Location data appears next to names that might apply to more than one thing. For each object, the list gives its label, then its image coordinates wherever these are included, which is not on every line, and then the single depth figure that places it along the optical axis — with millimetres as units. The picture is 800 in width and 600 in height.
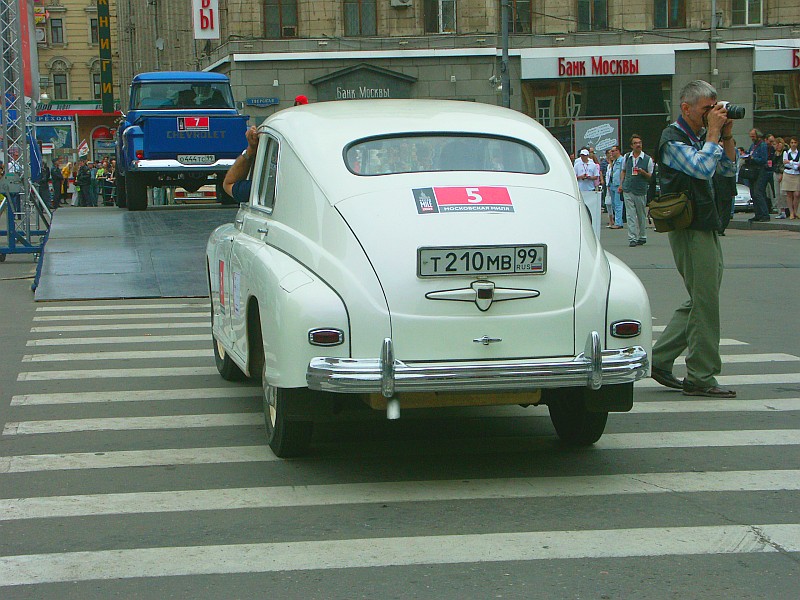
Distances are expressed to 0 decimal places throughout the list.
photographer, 7668
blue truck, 22578
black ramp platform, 15047
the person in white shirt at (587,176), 23359
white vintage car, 5594
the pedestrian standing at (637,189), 22125
